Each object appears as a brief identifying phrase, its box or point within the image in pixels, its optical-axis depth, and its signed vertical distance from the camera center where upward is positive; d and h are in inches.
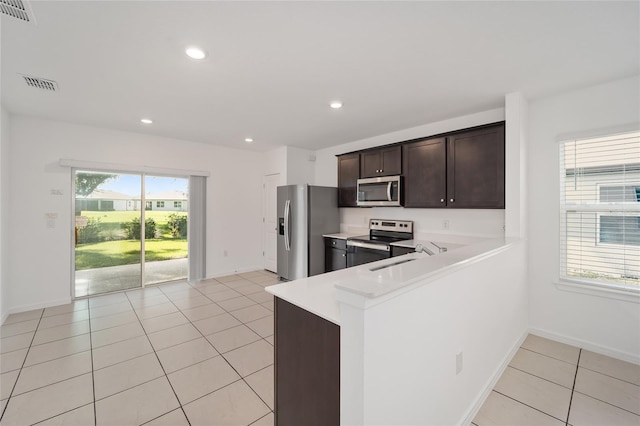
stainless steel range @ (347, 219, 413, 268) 150.1 -17.3
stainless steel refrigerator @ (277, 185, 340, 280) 182.5 -10.2
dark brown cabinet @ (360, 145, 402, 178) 154.2 +30.2
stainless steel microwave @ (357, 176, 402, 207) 151.6 +11.9
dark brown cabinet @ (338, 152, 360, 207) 178.9 +23.0
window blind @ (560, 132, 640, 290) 96.2 +0.3
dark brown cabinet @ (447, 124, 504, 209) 116.3 +19.8
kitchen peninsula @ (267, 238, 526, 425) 41.1 -25.2
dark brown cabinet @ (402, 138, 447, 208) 134.8 +20.3
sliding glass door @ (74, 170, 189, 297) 159.8 -12.4
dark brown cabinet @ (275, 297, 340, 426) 47.9 -31.3
